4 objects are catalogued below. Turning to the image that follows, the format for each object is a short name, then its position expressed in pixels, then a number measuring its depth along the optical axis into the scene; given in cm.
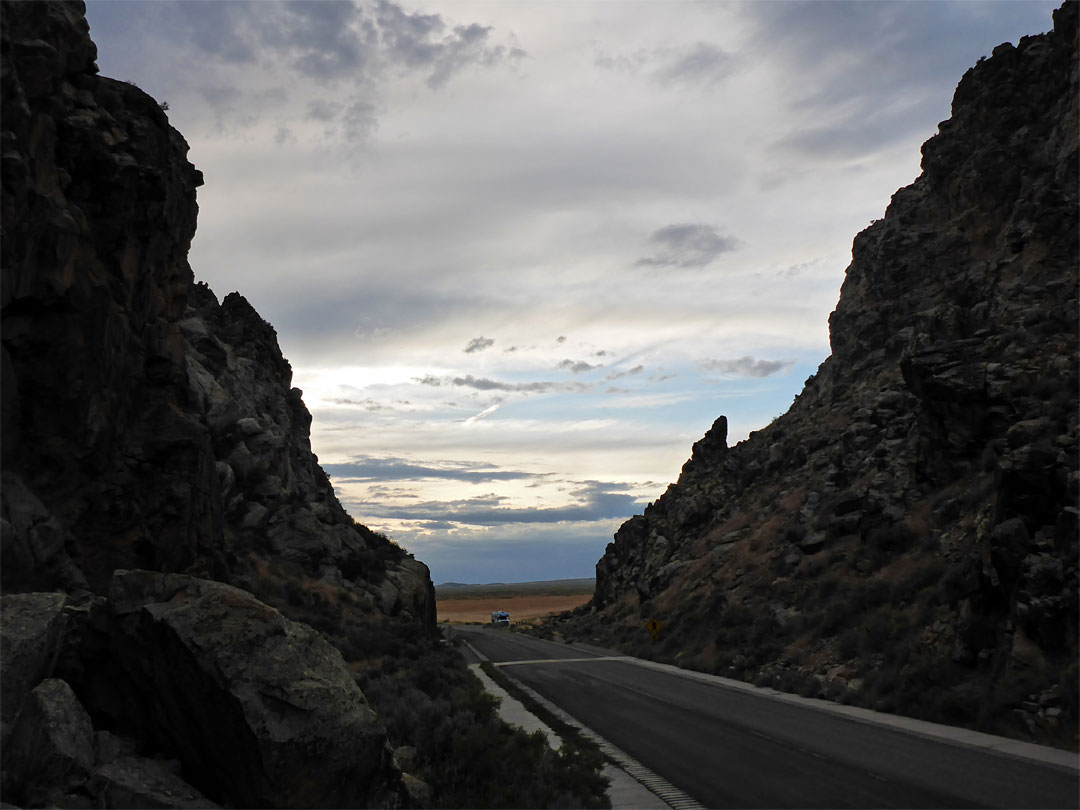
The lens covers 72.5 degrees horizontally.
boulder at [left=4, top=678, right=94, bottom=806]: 715
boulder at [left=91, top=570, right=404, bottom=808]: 786
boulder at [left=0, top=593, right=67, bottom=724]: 755
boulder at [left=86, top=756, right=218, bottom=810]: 750
